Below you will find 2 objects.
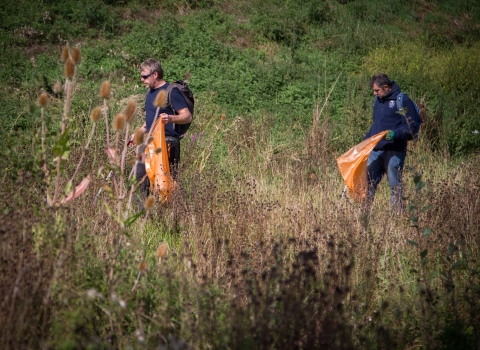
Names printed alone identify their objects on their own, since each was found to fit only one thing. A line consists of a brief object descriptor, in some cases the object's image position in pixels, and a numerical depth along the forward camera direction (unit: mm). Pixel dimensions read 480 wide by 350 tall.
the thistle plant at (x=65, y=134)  6762
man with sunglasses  11273
